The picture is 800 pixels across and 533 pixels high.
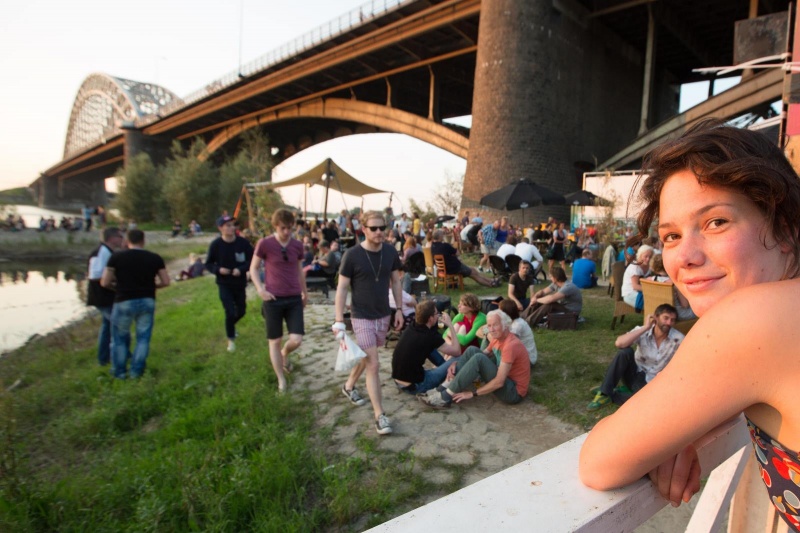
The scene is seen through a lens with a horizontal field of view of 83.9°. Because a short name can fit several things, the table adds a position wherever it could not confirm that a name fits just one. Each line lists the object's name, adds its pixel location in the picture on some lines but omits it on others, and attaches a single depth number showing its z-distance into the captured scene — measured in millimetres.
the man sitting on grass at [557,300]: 6641
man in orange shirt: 4391
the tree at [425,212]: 27942
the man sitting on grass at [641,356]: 4266
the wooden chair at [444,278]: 9453
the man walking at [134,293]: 5480
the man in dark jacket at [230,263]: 6082
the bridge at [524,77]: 20328
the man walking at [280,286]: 4855
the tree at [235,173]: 34562
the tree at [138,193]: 39438
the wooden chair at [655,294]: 5375
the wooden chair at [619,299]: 6582
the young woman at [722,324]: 593
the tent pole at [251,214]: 15001
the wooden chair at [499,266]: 10002
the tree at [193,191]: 35125
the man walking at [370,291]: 4078
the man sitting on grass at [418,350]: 4605
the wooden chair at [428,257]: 10258
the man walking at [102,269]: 6047
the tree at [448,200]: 33156
